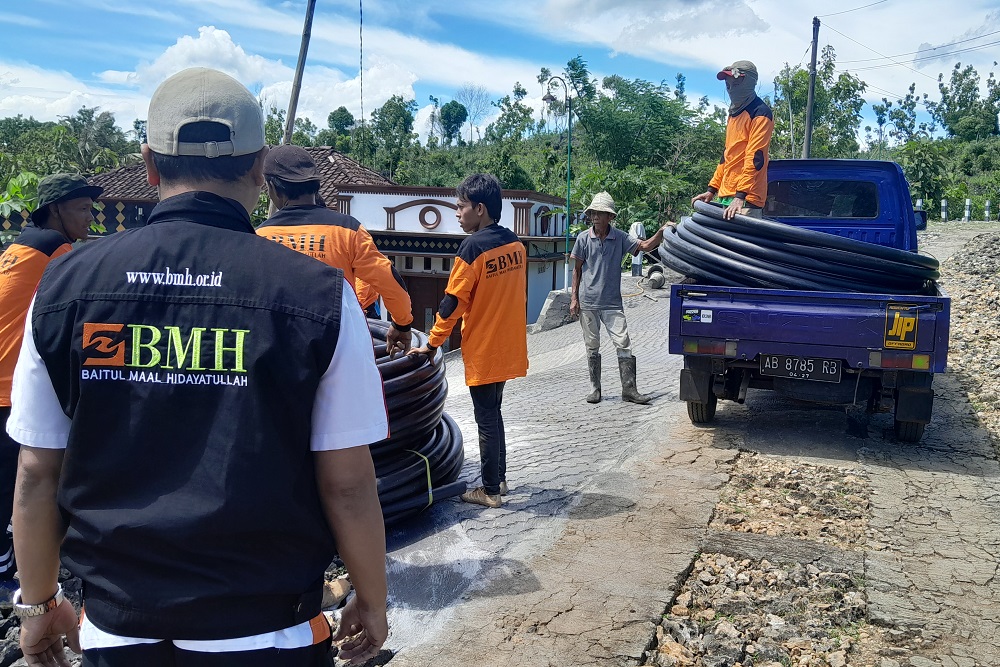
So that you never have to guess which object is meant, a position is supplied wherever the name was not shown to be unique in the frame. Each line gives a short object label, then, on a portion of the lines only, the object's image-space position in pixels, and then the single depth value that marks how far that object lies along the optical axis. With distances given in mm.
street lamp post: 22297
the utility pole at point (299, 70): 8148
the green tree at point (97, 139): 41469
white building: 25203
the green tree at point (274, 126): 38844
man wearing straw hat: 7797
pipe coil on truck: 5965
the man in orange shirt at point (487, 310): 4781
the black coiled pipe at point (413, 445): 4508
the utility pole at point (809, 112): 29138
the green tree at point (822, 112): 39188
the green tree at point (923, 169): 35844
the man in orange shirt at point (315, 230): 4395
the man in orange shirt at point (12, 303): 3957
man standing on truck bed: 6406
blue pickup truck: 5668
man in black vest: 1563
